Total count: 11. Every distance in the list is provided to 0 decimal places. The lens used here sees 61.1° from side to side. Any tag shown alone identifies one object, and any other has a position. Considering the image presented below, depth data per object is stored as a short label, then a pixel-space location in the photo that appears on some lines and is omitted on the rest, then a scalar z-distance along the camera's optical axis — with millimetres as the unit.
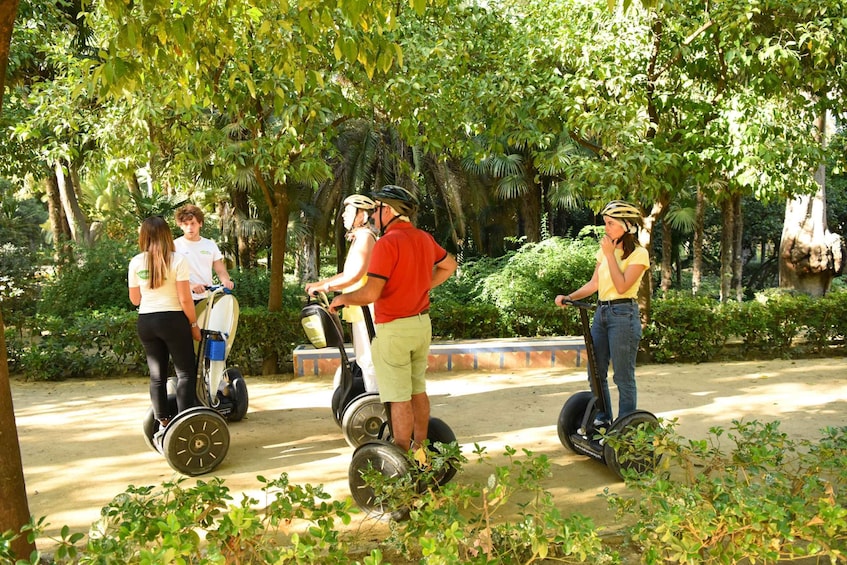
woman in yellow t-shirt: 4980
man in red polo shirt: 4172
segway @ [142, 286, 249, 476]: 5020
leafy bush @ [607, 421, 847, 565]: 2670
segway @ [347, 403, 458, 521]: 4016
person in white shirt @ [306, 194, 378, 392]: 5043
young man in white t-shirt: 6180
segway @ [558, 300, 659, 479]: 4758
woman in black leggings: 5055
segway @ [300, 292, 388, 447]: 5504
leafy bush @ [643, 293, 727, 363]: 9742
